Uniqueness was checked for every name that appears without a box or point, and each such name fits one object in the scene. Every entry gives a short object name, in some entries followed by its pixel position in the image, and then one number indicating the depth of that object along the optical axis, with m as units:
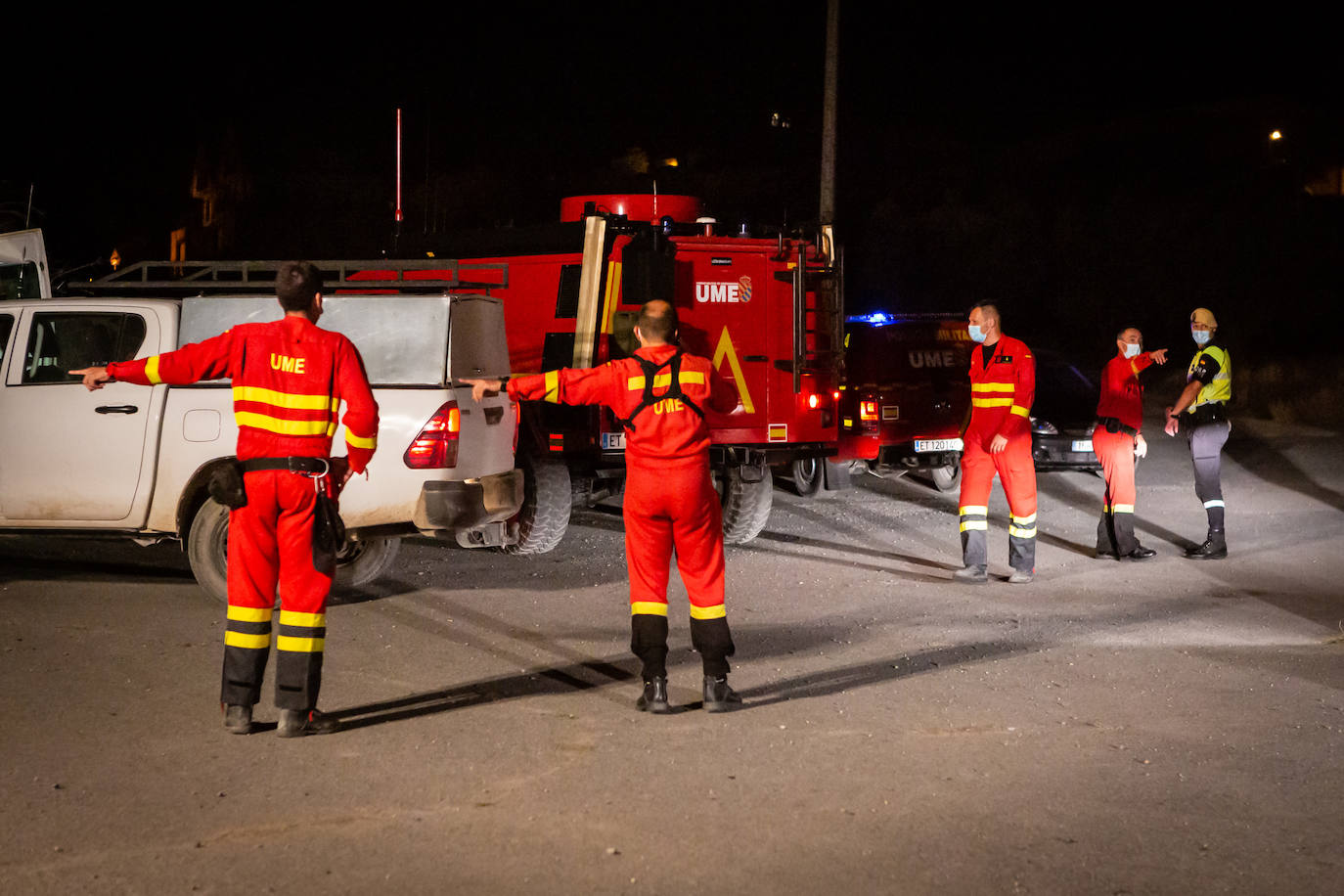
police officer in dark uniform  10.85
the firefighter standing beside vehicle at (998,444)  9.47
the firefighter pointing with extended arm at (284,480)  5.52
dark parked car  14.41
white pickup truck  8.04
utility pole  19.48
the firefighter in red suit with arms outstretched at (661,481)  5.86
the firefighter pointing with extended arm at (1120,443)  10.61
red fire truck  10.66
